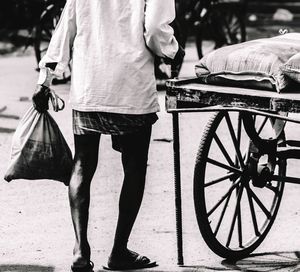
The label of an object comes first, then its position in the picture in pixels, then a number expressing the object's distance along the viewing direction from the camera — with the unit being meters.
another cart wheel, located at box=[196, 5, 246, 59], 18.02
